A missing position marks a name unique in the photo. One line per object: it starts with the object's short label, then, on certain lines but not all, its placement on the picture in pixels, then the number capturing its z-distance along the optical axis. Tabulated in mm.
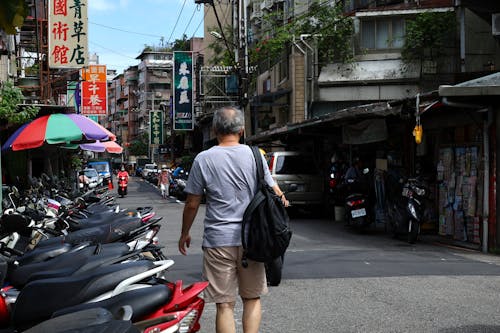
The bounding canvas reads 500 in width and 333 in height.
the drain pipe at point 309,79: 27056
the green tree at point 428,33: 24234
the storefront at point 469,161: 11047
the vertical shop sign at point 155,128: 64438
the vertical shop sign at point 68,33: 20688
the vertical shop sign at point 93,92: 29812
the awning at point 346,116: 13112
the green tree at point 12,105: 11055
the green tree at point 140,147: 100625
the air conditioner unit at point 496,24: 17469
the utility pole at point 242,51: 26203
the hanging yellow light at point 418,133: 11508
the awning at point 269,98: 28797
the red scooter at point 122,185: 33000
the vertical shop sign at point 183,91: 35969
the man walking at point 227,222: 4637
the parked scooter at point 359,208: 14180
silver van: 18703
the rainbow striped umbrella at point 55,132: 12086
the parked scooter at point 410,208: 12406
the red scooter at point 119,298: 3824
